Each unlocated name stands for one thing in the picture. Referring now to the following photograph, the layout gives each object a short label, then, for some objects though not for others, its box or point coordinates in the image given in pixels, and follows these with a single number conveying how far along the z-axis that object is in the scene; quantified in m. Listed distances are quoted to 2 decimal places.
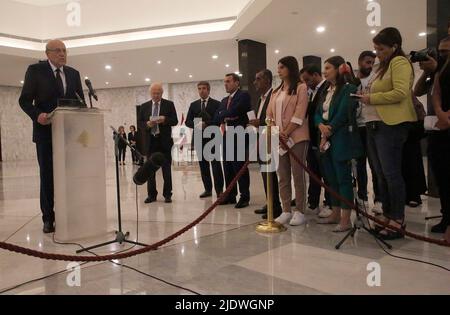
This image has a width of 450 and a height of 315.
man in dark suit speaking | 3.33
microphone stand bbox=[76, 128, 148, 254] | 2.84
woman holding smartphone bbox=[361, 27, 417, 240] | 2.74
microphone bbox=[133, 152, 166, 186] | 2.87
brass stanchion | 3.30
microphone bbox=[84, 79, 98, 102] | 2.96
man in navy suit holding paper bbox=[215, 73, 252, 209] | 4.52
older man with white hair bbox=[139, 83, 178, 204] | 4.85
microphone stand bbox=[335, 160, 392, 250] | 2.85
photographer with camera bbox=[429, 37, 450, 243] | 2.84
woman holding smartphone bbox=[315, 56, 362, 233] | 3.10
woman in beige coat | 3.39
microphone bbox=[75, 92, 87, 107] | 3.46
